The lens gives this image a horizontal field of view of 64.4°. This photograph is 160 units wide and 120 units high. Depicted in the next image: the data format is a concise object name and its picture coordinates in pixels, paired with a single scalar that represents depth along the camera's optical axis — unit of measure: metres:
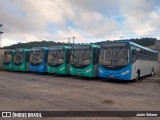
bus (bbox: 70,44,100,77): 10.25
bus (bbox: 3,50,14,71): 16.46
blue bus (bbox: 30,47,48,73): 13.15
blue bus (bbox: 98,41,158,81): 8.86
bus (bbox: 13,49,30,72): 14.97
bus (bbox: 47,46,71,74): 11.74
